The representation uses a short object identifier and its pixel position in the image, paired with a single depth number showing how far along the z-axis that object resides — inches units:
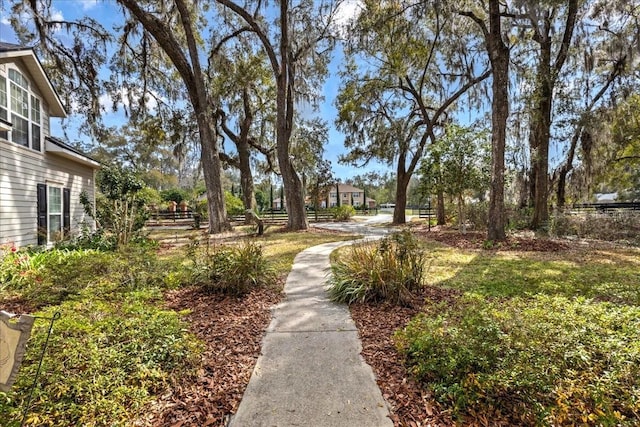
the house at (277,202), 2260.7
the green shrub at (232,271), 169.5
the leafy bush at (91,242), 308.2
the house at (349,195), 2052.2
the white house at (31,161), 271.0
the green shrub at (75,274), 161.2
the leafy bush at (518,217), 478.0
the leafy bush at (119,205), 322.3
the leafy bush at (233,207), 815.1
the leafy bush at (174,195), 1268.5
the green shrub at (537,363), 68.9
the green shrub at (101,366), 71.7
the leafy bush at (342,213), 909.2
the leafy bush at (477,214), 473.1
